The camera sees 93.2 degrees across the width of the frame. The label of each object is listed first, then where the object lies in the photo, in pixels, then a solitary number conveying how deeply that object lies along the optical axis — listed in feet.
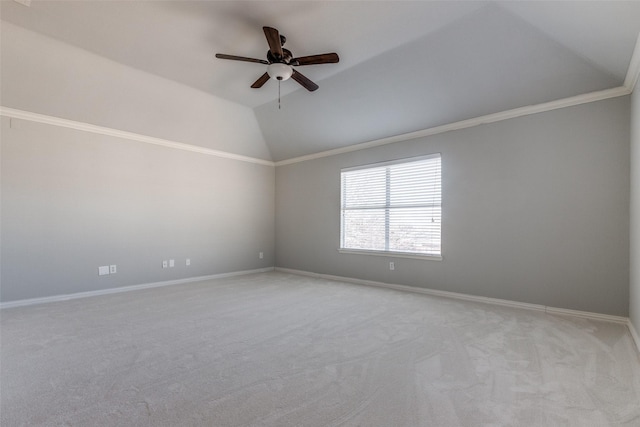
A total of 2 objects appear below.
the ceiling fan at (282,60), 9.49
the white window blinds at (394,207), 15.19
